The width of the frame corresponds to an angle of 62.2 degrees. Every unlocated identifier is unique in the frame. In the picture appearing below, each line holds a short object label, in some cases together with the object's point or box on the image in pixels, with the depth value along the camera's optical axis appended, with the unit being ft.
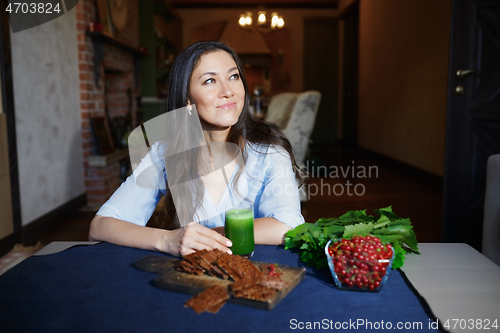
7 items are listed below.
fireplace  12.01
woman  4.06
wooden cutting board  2.36
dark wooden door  8.27
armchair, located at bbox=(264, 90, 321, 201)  13.39
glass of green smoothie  3.17
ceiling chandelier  23.70
